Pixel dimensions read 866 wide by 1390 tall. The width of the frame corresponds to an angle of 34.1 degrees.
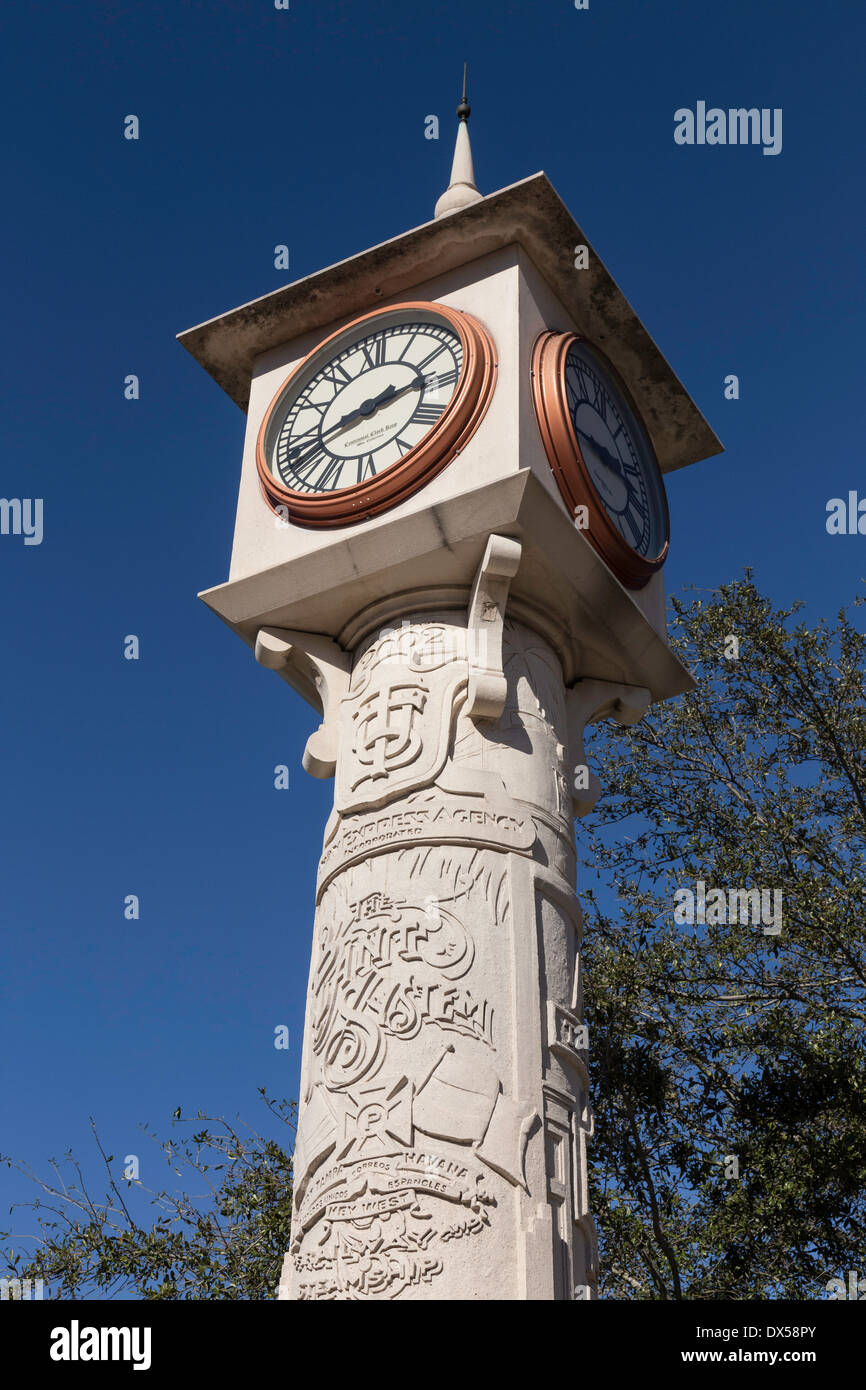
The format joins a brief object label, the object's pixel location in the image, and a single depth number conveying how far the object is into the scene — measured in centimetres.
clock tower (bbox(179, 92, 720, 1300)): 709
